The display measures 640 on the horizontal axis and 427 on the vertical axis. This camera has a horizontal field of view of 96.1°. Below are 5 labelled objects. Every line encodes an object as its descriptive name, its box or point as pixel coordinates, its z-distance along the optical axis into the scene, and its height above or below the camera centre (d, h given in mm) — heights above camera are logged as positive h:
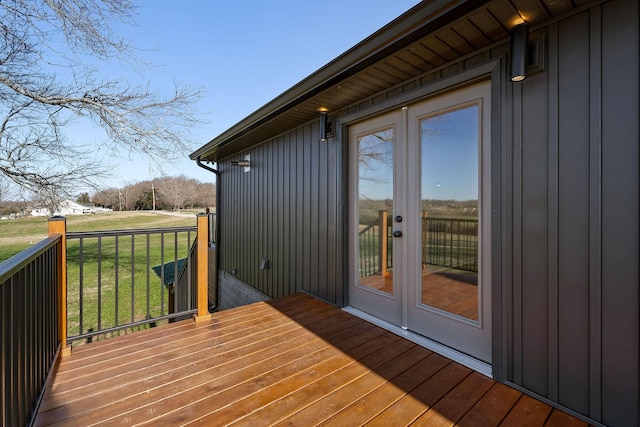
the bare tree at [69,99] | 4746 +2421
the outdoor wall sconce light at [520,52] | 1724 +964
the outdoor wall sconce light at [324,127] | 3336 +995
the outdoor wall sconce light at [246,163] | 5137 +882
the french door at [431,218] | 2107 -54
